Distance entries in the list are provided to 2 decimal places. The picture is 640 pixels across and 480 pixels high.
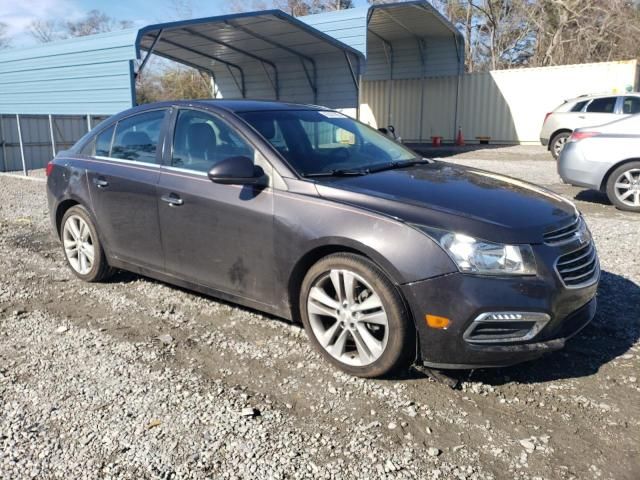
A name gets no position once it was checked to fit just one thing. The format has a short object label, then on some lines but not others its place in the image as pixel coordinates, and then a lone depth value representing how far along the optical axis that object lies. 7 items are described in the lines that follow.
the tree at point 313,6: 42.59
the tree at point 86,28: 50.72
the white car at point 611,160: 8.02
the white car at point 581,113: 13.65
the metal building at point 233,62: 15.97
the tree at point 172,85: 35.12
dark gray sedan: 2.94
